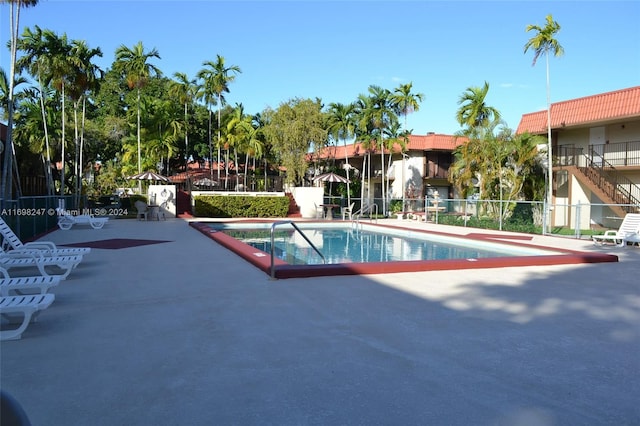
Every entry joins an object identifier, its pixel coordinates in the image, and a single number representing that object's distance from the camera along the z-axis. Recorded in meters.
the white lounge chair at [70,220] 18.05
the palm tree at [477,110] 25.42
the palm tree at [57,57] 24.25
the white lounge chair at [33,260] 7.11
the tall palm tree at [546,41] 20.98
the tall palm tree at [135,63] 31.11
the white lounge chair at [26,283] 5.42
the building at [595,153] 21.39
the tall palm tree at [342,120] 33.66
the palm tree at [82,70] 25.16
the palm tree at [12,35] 15.93
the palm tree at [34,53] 24.25
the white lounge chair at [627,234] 13.52
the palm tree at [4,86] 27.41
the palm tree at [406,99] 30.94
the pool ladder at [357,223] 21.64
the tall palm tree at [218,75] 36.62
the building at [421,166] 37.06
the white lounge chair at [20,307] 4.55
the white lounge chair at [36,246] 8.51
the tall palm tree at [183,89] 39.28
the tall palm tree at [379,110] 31.06
